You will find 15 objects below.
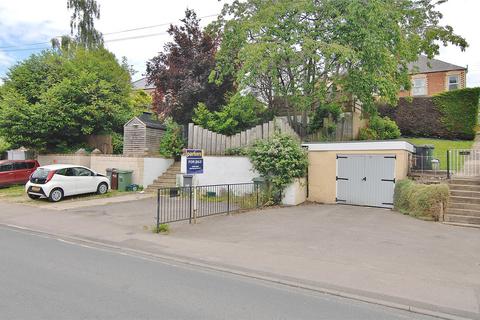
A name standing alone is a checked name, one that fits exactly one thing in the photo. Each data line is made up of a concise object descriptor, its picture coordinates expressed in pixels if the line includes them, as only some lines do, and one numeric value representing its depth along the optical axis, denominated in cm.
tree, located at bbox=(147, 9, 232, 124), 1855
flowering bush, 1334
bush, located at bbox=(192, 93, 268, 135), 1727
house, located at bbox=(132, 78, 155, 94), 4038
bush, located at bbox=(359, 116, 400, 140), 2005
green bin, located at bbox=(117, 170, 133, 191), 1772
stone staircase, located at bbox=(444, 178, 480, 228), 1026
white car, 1441
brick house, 2947
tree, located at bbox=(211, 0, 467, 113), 1350
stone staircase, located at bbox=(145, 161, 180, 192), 1777
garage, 1267
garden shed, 1870
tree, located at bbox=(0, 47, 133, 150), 2005
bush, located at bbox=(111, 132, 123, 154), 2205
